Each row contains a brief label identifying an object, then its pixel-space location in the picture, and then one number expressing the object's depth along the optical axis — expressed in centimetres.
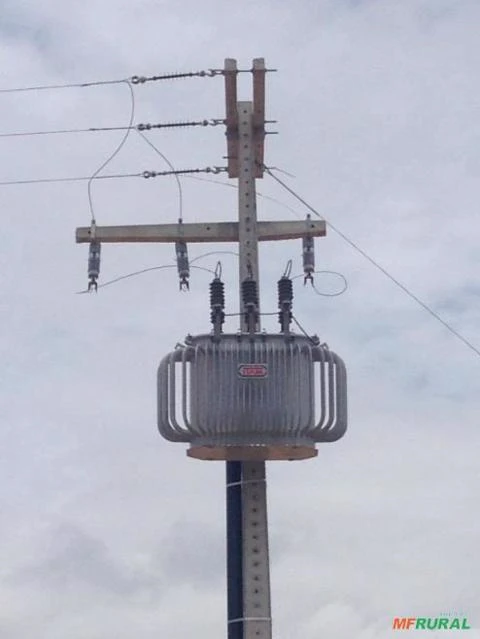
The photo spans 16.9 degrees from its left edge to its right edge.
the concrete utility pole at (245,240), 2139
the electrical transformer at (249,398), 2127
